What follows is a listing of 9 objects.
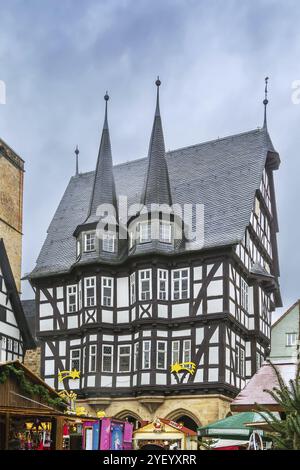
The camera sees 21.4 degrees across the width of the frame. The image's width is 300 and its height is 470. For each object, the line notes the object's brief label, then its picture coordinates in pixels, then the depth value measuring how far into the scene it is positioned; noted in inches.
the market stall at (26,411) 587.5
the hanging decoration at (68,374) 1338.7
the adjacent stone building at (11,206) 1528.1
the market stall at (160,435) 848.9
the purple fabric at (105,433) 687.6
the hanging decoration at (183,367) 1246.9
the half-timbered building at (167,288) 1253.9
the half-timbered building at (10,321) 1290.6
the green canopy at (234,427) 635.5
